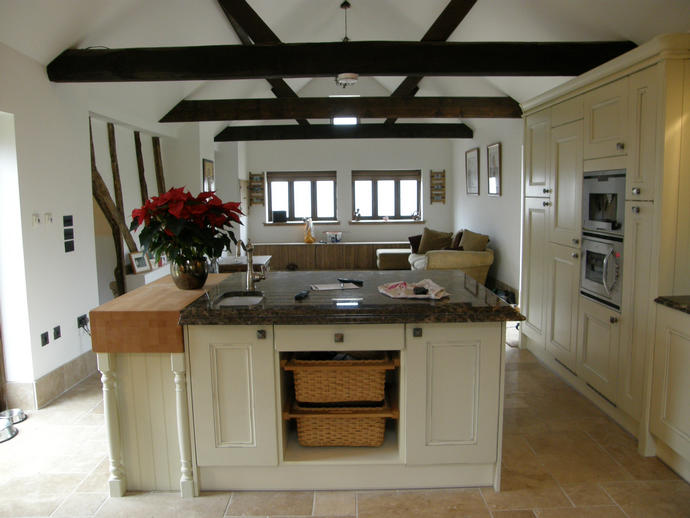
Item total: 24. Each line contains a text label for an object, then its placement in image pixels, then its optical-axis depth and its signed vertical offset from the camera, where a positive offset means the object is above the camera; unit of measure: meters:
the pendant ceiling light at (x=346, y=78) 3.72 +1.03
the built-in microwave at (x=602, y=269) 2.88 -0.39
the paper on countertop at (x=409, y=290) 2.36 -0.40
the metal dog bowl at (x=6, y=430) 3.02 -1.28
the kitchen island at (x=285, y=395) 2.23 -0.83
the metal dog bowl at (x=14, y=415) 3.23 -1.26
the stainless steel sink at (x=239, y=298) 2.41 -0.43
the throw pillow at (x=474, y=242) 6.89 -0.50
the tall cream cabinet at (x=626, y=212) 2.48 -0.06
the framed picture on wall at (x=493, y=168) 6.76 +0.48
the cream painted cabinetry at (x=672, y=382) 2.36 -0.85
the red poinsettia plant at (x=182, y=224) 2.43 -0.07
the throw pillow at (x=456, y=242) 7.64 -0.55
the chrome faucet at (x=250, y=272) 2.56 -0.32
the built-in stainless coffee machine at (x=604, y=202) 2.85 +0.00
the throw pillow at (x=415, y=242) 8.24 -0.59
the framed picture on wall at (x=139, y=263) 5.27 -0.54
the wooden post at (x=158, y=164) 6.28 +0.56
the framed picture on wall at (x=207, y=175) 7.00 +0.48
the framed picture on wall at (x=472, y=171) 7.73 +0.51
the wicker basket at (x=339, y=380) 2.33 -0.79
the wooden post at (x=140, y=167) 5.68 +0.48
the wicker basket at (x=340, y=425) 2.38 -1.02
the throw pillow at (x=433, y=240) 7.97 -0.54
